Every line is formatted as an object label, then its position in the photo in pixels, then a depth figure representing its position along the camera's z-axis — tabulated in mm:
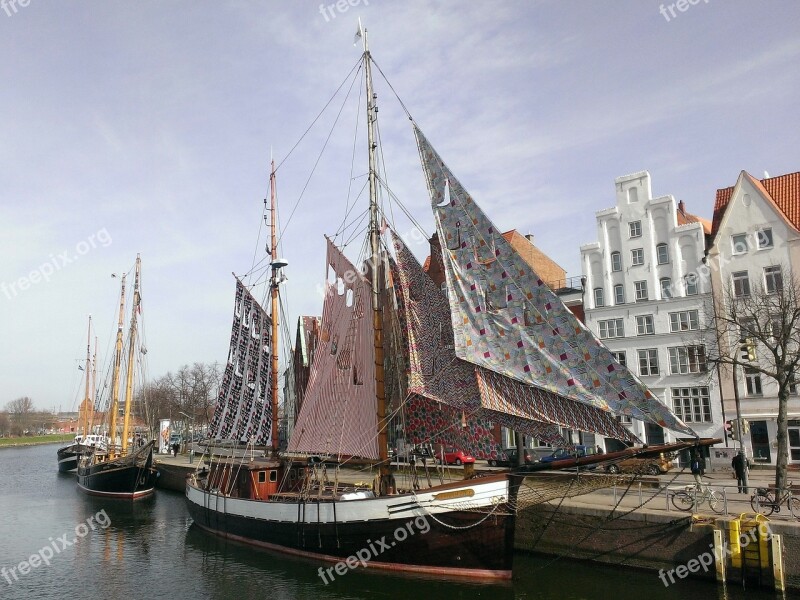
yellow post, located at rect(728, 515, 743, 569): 18125
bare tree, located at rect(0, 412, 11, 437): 164500
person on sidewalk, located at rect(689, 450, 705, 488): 26041
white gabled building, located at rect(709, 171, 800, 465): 36469
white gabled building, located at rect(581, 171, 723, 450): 39562
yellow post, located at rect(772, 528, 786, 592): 17297
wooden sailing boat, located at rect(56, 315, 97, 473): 65438
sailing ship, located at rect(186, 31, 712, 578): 17281
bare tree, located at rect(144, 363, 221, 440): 82781
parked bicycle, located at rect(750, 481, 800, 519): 19078
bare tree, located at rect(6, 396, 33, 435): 161338
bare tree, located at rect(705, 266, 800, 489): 23750
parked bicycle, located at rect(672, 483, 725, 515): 20250
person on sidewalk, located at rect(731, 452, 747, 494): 24812
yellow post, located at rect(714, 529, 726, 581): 18391
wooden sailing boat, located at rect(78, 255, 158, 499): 44562
